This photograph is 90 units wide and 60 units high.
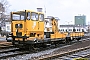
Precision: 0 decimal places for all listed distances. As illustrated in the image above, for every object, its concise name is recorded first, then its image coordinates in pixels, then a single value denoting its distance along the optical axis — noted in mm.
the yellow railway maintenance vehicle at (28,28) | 17942
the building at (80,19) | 148888
